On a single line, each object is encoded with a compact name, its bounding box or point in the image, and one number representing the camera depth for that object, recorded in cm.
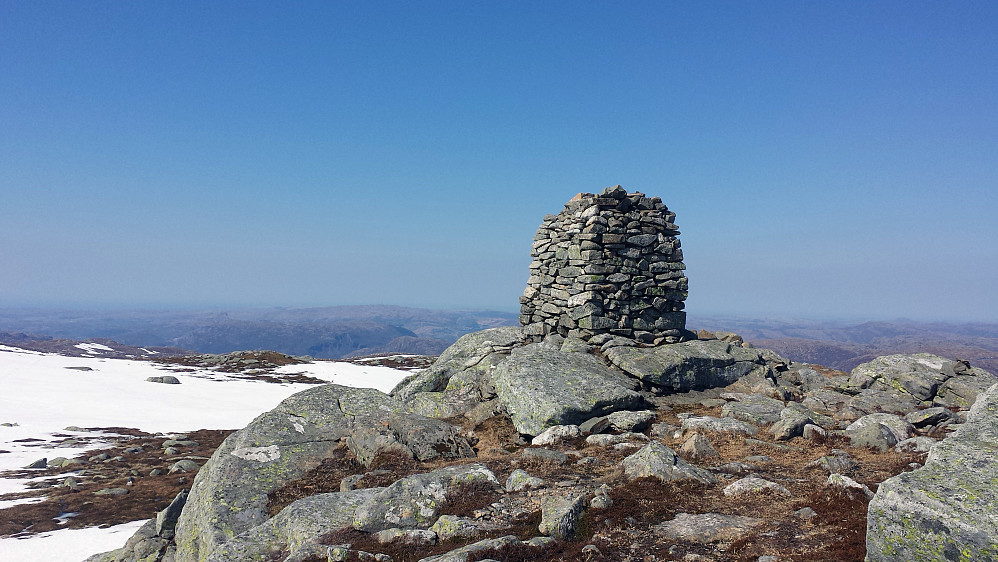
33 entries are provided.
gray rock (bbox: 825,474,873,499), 820
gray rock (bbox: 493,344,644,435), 1488
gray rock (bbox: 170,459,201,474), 2630
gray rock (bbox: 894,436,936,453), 1058
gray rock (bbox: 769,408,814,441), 1309
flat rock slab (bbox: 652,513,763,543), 725
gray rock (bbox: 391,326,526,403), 1958
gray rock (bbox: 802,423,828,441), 1280
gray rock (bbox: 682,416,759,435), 1359
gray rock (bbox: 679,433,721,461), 1138
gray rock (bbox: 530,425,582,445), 1370
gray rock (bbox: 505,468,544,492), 969
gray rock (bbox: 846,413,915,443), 1254
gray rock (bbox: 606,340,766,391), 1767
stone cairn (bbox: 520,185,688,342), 2050
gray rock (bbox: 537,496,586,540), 753
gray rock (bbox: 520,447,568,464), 1178
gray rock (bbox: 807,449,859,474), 999
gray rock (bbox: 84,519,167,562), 1384
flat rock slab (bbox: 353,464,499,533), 872
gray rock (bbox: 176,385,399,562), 1140
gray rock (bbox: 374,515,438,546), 790
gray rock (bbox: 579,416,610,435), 1421
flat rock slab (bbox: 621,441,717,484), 972
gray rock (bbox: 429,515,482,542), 803
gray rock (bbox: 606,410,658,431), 1427
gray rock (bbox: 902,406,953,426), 1366
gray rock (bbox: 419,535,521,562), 694
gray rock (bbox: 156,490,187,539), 1459
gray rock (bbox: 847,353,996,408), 1703
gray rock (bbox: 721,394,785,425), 1486
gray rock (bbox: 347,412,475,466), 1338
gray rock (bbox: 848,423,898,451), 1191
